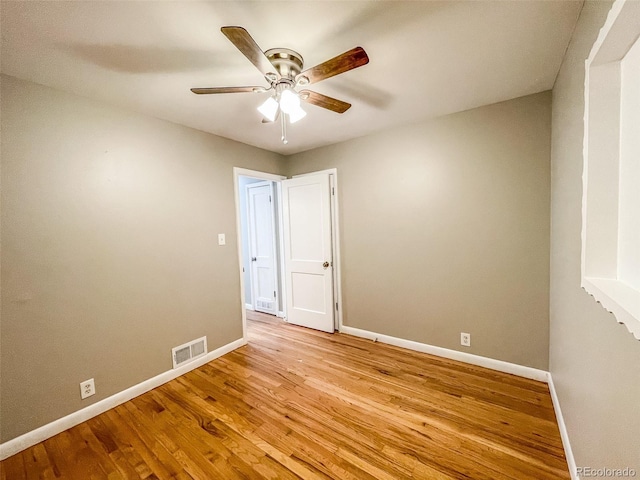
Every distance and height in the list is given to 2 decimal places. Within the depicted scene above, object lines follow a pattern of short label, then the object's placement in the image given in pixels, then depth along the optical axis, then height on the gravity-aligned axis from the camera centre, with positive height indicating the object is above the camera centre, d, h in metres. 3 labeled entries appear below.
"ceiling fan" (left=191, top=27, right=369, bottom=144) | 1.20 +0.84
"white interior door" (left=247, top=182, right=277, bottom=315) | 4.10 -0.24
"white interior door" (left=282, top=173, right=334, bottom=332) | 3.38 -0.30
